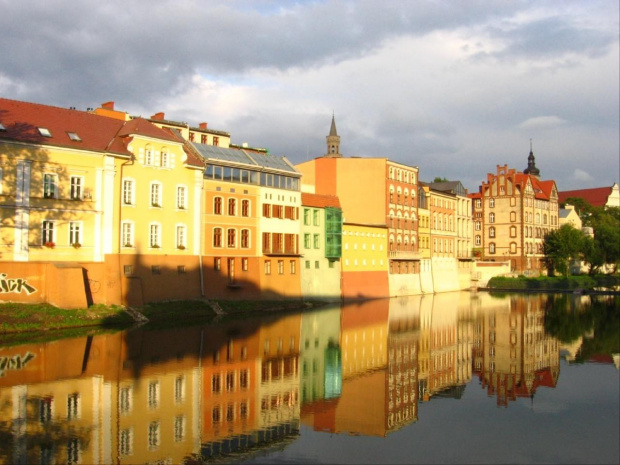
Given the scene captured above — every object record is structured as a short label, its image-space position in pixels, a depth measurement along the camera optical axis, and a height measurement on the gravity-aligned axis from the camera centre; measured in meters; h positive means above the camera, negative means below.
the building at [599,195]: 151.50 +15.45
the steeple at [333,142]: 98.62 +17.97
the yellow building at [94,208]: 39.34 +3.69
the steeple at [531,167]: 130.75 +18.72
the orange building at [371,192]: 77.19 +8.34
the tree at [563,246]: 103.00 +2.67
